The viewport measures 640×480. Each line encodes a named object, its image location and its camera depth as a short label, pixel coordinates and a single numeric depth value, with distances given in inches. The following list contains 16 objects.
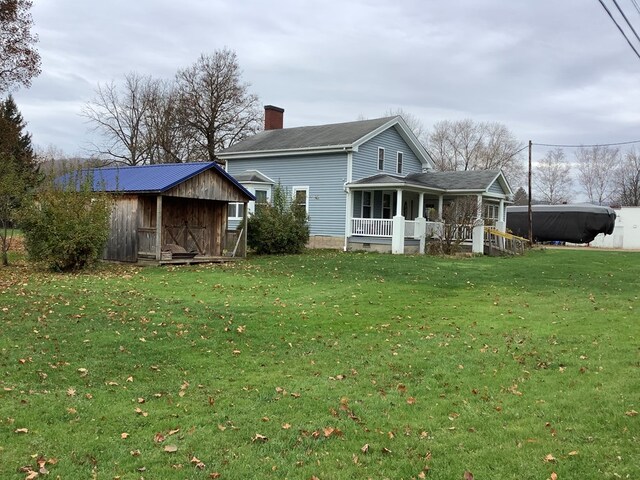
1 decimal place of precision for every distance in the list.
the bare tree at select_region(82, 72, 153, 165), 1854.1
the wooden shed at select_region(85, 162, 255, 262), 749.9
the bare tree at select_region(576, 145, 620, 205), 3132.4
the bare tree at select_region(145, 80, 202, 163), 1784.0
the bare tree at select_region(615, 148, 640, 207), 3001.7
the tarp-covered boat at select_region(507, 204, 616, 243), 1565.0
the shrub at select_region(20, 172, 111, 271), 622.5
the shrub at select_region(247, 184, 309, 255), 894.4
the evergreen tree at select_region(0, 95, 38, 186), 721.1
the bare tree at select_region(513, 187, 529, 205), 3346.0
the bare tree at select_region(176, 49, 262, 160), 1758.1
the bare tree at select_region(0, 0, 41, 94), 830.5
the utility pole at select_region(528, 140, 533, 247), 1357.0
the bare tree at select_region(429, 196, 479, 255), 973.2
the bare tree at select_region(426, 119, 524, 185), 2684.5
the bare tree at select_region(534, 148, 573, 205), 3179.1
